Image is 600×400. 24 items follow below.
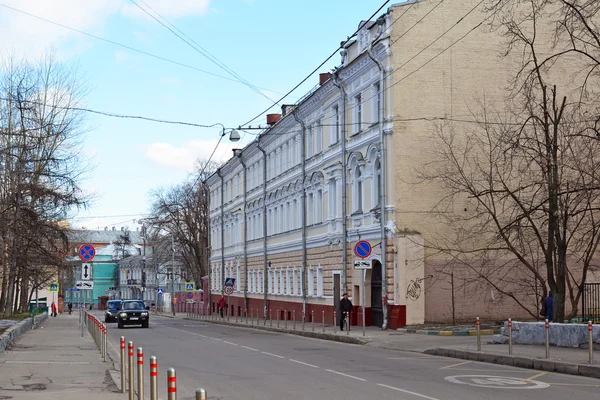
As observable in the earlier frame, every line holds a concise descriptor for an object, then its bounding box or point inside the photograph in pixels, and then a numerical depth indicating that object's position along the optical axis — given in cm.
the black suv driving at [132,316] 4625
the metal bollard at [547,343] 1845
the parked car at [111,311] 5672
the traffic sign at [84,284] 3328
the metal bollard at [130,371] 1157
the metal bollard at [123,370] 1431
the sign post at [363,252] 2934
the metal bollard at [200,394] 607
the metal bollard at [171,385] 731
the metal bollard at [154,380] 877
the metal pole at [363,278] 2997
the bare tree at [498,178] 3334
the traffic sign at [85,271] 3241
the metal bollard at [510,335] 2000
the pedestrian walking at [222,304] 5761
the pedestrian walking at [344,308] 3384
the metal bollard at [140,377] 1029
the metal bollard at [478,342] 2150
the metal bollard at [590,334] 1681
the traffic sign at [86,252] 3062
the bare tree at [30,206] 3597
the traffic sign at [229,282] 5172
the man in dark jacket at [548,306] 2731
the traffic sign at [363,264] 2942
